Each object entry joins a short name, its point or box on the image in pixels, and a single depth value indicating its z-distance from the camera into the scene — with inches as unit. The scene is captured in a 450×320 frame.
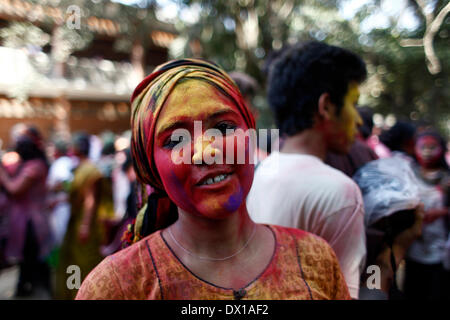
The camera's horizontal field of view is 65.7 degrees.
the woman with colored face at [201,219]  38.1
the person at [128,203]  106.0
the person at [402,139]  144.3
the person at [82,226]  140.9
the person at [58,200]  161.0
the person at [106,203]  145.8
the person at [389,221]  63.1
